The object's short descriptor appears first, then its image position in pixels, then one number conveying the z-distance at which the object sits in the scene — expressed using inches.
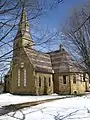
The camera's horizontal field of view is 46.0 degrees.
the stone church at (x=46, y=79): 756.2
